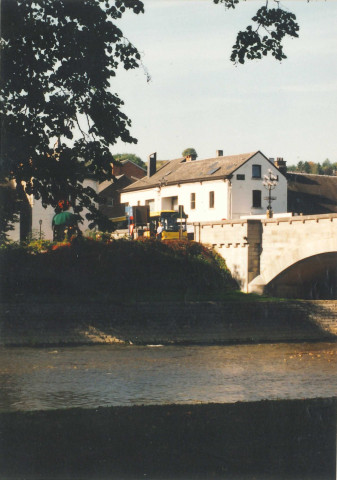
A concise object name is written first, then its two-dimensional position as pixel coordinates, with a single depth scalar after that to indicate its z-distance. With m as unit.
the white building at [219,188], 74.06
